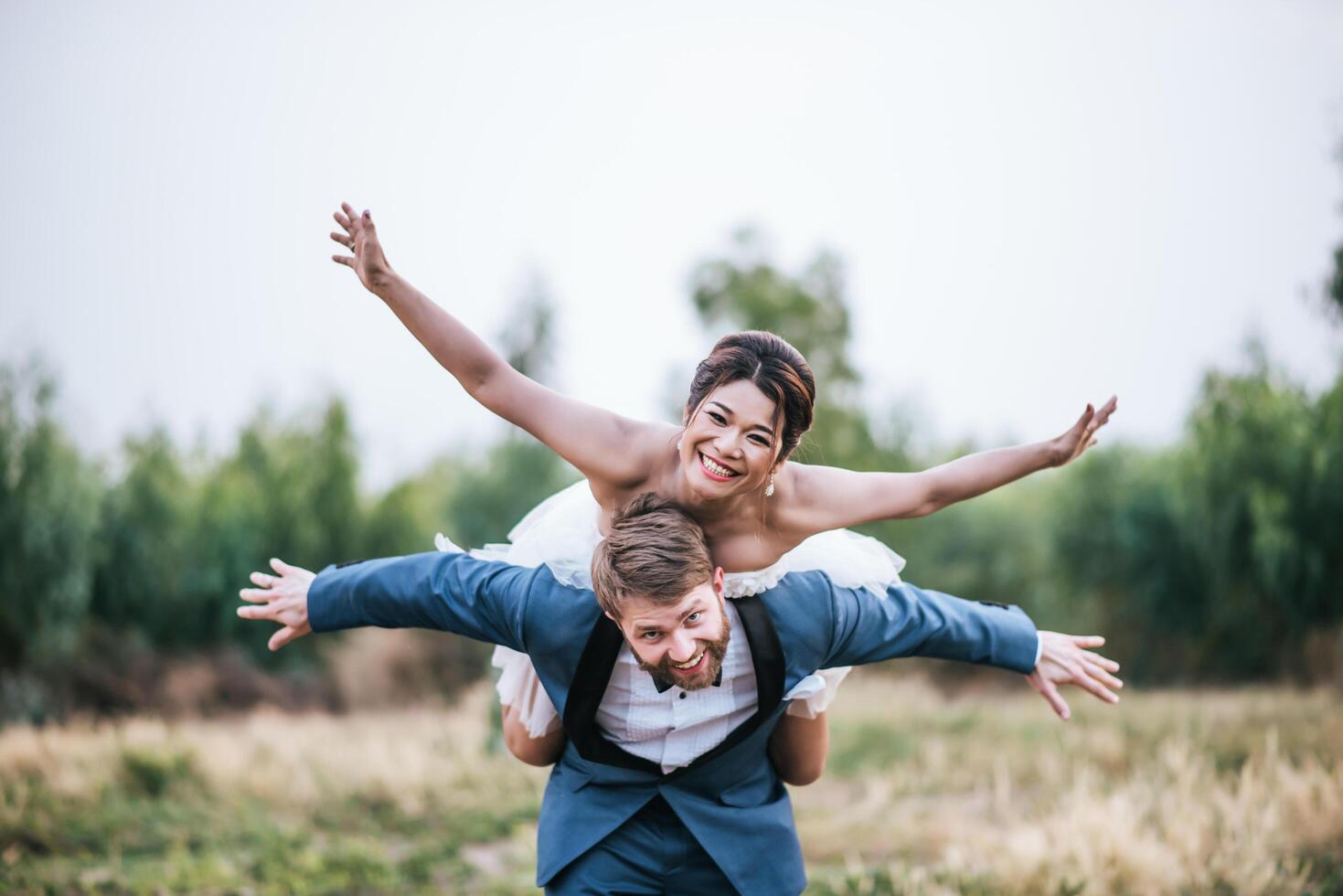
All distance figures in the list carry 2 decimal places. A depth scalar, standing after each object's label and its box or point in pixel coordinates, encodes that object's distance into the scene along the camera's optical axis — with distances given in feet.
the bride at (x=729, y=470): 10.97
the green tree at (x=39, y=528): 37.52
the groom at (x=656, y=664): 10.67
